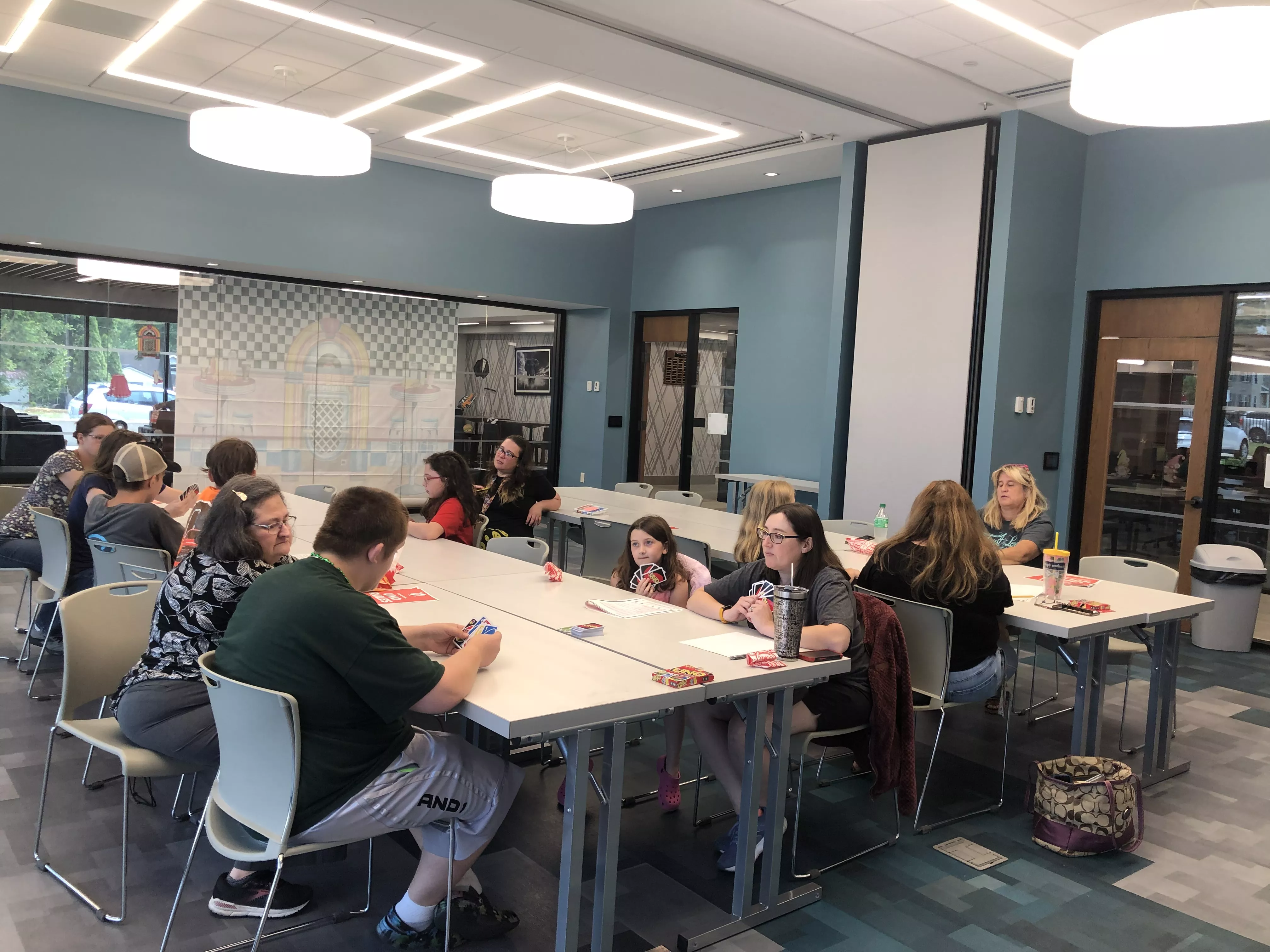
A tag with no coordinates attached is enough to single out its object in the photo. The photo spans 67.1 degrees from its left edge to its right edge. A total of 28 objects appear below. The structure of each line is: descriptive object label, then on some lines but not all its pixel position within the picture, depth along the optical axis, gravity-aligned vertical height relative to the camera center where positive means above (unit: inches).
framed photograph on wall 397.7 +11.0
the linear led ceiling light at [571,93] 247.8 +78.8
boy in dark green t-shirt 80.0 -25.6
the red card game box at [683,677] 92.4 -26.4
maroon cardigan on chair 115.6 -35.1
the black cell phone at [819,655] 106.7 -27.1
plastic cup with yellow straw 140.6 -21.9
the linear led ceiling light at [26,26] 205.9 +77.4
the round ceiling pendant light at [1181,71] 111.7 +44.3
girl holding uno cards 141.3 -24.5
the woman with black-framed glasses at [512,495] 217.8 -22.4
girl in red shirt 191.3 -21.0
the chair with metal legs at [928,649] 128.5 -31.0
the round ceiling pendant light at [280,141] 180.1 +46.8
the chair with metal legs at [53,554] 160.4 -31.2
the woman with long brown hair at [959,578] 131.4 -21.6
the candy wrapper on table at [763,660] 101.3 -26.6
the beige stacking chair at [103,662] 96.3 -31.8
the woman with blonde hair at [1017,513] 190.2 -17.8
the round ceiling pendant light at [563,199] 219.1 +46.4
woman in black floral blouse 96.4 -27.8
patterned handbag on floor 123.3 -49.8
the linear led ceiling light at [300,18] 202.2 +77.6
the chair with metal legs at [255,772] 78.2 -33.0
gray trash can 234.8 -38.2
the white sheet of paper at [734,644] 107.2 -27.1
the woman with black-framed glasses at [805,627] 113.5 -25.7
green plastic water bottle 214.2 -24.3
